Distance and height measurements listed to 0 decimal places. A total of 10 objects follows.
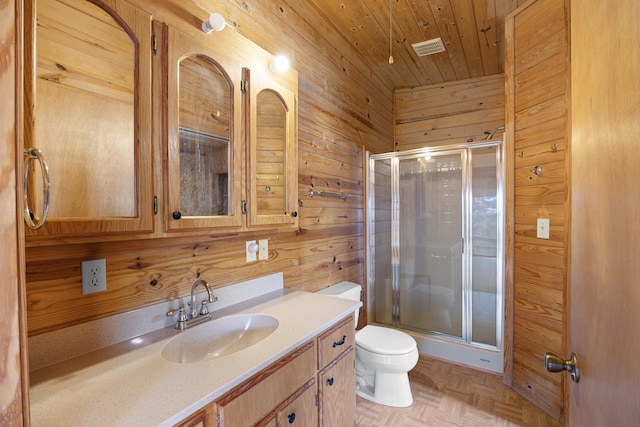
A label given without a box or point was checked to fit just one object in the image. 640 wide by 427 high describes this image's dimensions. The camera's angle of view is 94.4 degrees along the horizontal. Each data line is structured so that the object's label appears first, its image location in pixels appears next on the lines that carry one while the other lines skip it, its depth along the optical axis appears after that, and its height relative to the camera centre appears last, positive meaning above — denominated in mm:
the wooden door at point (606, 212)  459 -4
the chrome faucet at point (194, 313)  1163 -415
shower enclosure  2363 -332
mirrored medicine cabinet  754 +275
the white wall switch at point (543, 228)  1786 -112
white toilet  1820 -962
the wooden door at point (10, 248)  370 -47
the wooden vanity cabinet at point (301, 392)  829 -623
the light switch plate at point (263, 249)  1631 -214
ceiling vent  2441 +1388
